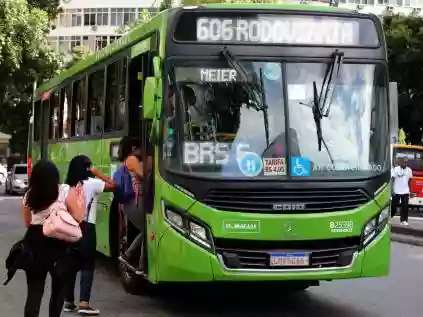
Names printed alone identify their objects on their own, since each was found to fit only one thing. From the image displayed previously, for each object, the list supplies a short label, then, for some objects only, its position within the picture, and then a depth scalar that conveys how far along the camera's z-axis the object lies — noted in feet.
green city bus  24.71
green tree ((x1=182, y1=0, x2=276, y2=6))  112.76
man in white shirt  62.80
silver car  121.49
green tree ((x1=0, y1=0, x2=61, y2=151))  79.51
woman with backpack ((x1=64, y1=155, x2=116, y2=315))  25.43
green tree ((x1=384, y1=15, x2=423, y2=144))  117.60
